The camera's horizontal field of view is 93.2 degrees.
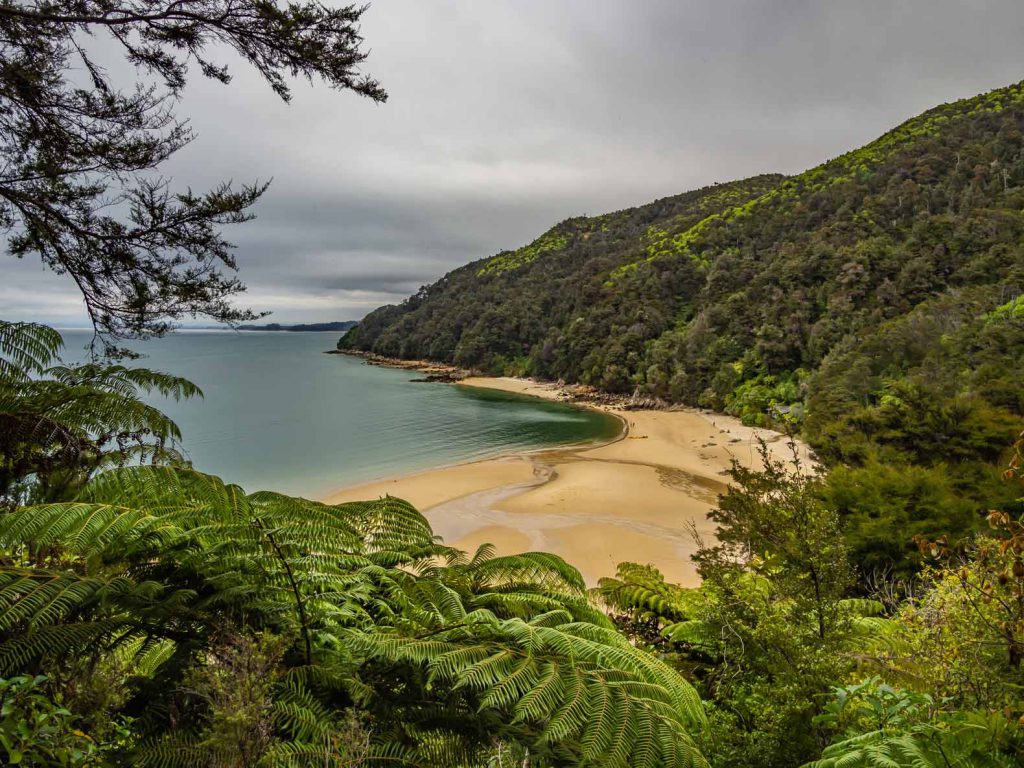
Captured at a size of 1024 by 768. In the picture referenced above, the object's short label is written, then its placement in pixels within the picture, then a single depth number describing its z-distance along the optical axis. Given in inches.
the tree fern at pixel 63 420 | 111.1
